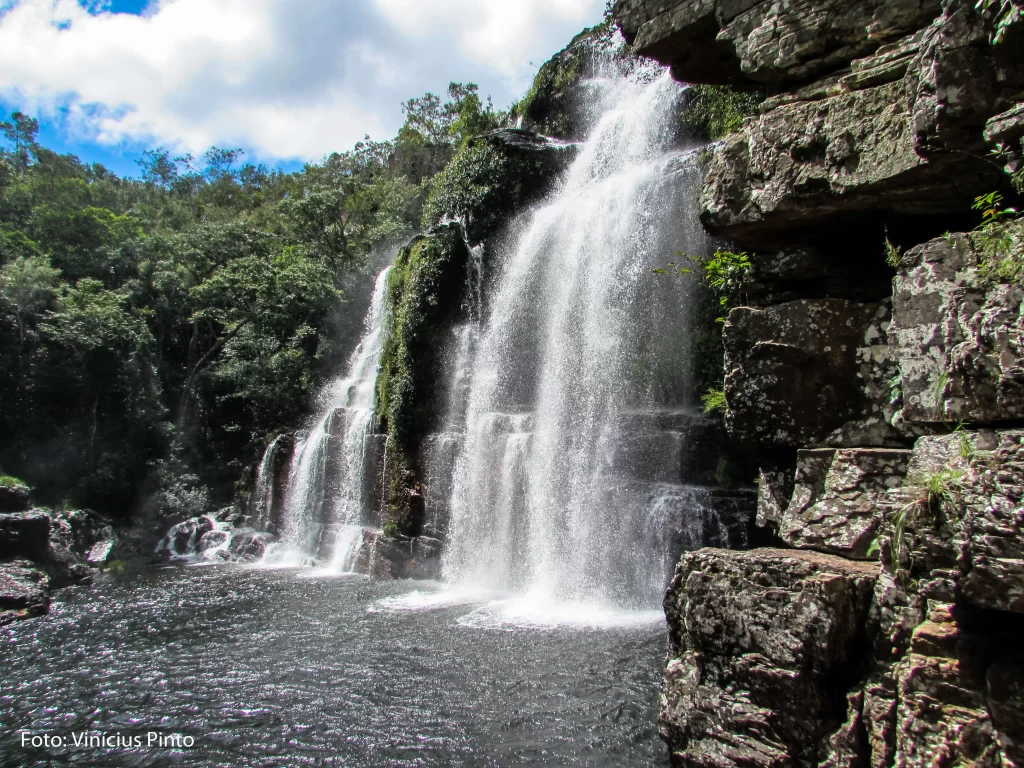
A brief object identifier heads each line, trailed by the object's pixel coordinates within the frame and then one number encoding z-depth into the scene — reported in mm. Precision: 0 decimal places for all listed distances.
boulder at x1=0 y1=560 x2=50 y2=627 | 11203
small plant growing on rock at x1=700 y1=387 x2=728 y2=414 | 10047
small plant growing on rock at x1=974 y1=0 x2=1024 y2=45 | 3259
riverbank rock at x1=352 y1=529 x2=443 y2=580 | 14031
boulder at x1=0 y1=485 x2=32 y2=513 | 14374
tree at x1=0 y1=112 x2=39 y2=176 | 55844
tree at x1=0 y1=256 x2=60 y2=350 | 19734
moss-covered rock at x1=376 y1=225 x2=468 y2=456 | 15969
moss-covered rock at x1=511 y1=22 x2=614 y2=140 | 19609
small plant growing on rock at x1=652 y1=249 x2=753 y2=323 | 6426
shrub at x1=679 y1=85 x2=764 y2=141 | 12445
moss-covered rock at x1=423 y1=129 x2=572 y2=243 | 18203
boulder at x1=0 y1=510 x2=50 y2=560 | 13607
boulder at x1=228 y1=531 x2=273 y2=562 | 18016
